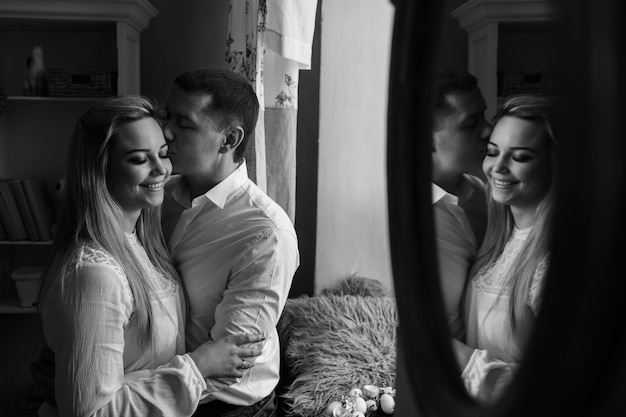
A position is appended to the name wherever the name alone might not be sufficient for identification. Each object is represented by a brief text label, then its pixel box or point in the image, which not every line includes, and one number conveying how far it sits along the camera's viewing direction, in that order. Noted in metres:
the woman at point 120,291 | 1.08
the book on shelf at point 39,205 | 2.25
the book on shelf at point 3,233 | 2.28
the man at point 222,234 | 1.29
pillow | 1.61
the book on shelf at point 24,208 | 2.25
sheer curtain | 1.84
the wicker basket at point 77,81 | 2.24
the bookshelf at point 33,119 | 2.29
